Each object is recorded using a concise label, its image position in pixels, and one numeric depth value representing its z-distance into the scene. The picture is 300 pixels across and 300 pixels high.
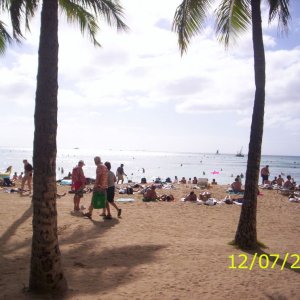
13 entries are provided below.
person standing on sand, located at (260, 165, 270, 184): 25.70
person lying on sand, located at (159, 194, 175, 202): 16.70
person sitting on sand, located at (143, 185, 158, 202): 16.47
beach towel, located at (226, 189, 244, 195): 20.48
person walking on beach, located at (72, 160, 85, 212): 12.07
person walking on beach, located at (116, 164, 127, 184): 26.36
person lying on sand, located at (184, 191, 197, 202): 16.50
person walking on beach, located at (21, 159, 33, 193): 16.70
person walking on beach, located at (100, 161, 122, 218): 11.12
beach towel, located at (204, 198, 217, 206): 15.42
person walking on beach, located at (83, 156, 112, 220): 10.55
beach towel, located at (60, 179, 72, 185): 23.52
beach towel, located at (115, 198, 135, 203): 15.91
